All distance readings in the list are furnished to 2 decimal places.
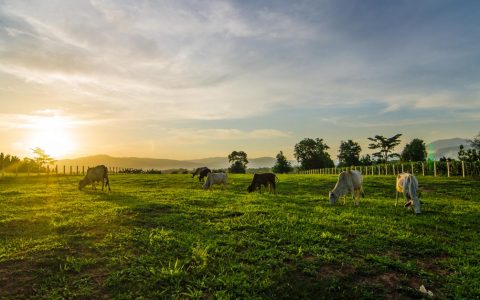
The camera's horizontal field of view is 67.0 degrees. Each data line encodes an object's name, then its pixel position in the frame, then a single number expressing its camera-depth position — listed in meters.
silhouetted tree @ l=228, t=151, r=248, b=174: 137.49
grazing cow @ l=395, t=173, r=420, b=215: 17.31
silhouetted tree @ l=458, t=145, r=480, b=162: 42.42
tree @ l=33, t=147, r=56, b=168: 82.85
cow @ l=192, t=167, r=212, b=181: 42.72
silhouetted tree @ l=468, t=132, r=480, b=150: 83.46
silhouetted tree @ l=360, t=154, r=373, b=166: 99.04
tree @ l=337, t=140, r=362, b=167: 112.88
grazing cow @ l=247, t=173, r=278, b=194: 28.00
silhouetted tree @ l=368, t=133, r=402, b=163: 116.81
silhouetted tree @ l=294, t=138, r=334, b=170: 118.26
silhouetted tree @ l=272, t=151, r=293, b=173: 115.44
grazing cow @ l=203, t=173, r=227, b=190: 31.30
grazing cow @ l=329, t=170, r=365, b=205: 20.05
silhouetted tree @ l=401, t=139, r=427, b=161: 99.25
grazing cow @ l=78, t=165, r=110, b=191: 30.84
